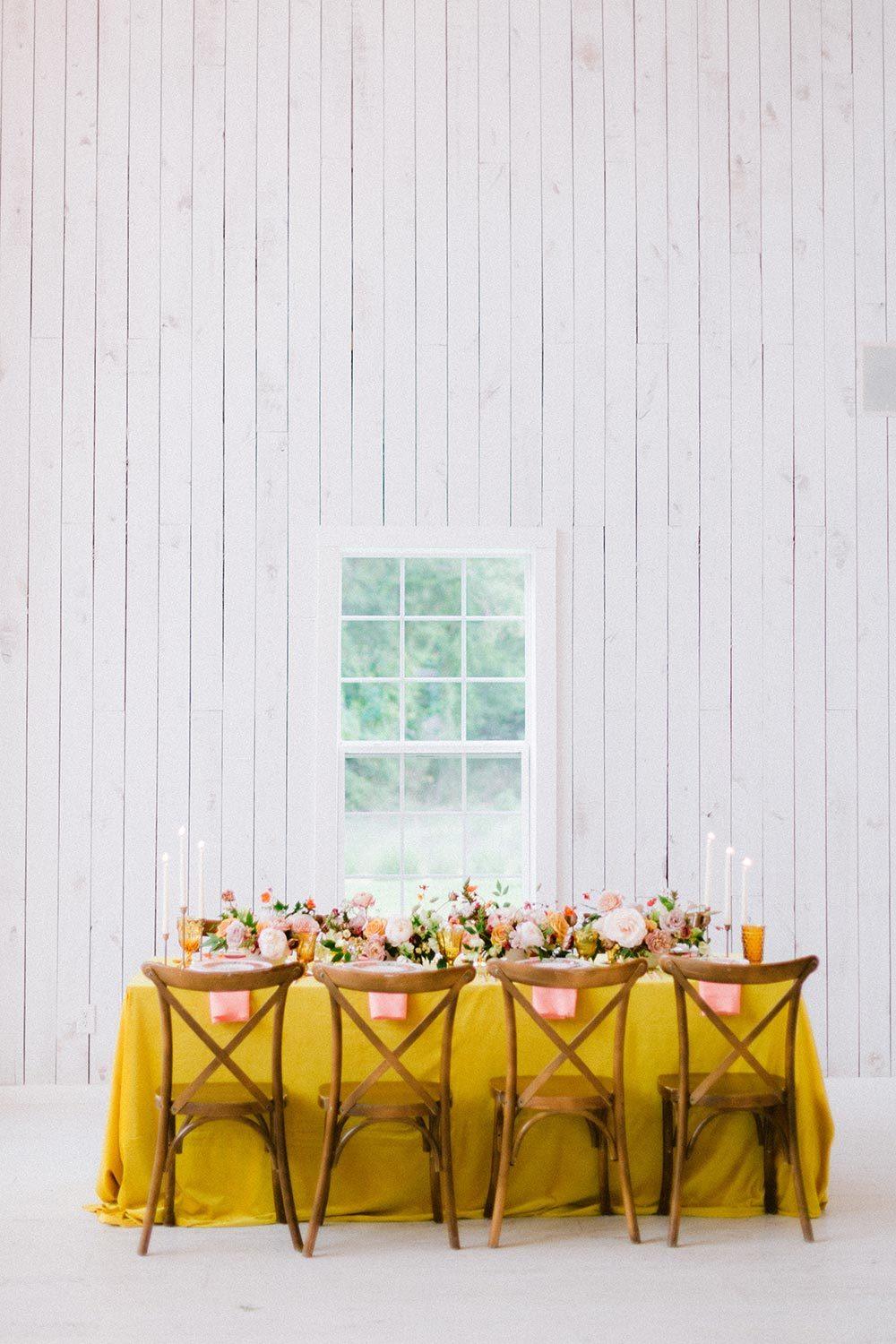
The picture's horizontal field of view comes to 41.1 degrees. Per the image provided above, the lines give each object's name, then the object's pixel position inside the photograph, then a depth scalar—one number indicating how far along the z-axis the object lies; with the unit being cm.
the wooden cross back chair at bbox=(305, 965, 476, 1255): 341
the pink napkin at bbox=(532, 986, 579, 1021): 362
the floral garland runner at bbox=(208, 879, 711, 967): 384
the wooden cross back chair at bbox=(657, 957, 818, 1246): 352
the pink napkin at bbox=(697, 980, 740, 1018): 372
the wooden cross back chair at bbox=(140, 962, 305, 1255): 340
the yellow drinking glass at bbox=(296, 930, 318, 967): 393
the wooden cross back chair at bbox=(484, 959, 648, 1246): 346
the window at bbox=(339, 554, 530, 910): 522
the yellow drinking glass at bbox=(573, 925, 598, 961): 391
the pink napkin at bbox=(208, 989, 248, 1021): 357
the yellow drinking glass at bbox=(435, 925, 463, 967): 385
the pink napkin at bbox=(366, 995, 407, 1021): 360
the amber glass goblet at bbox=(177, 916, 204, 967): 398
